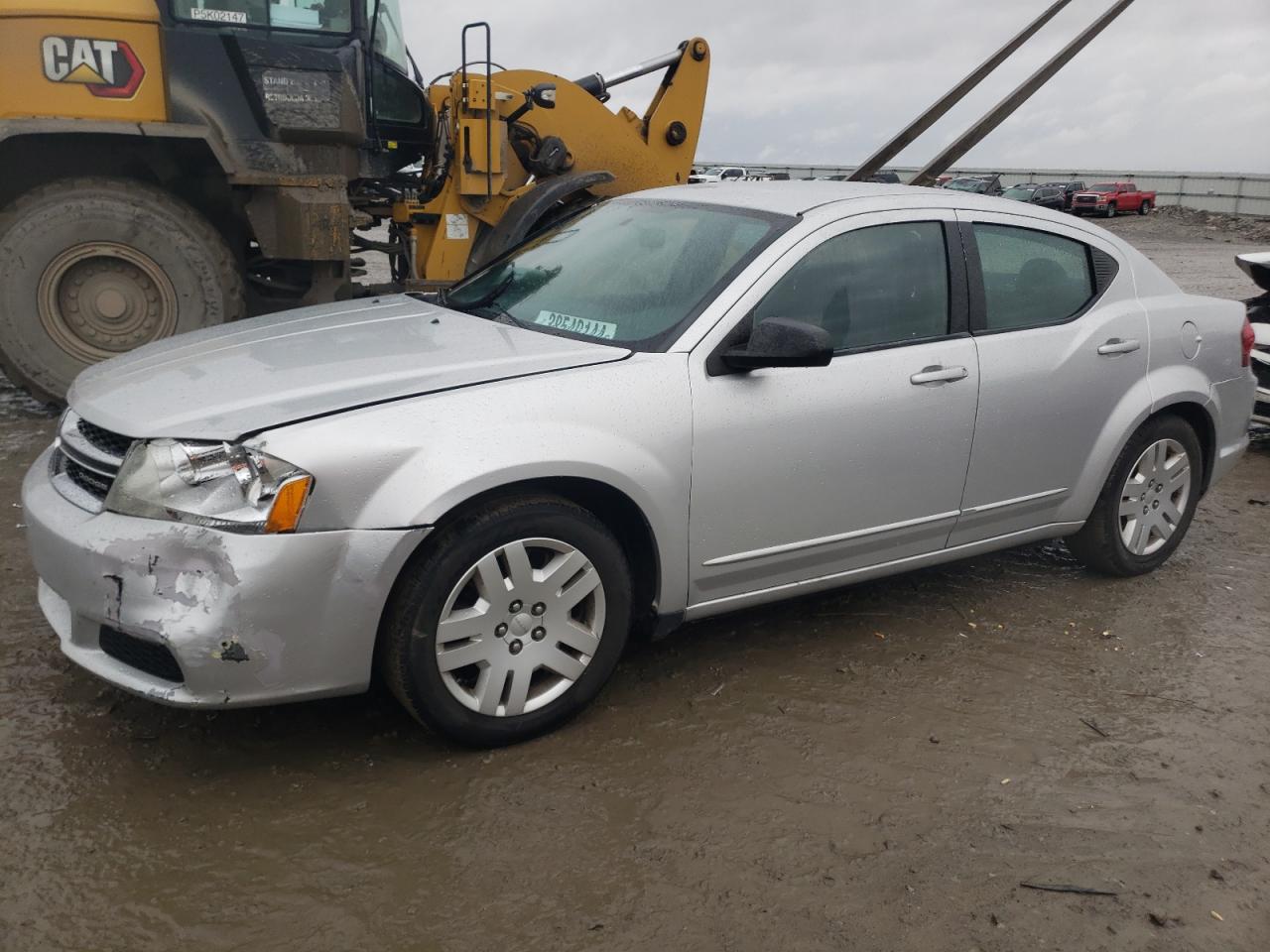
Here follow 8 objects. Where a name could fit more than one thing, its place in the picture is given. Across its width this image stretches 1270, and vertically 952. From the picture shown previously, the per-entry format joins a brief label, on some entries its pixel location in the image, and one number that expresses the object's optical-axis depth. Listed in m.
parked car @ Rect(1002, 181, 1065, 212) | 33.69
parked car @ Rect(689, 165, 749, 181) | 38.87
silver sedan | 2.87
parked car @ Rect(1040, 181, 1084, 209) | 37.53
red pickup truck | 36.38
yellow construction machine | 6.54
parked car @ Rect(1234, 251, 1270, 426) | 7.15
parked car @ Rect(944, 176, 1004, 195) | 30.40
